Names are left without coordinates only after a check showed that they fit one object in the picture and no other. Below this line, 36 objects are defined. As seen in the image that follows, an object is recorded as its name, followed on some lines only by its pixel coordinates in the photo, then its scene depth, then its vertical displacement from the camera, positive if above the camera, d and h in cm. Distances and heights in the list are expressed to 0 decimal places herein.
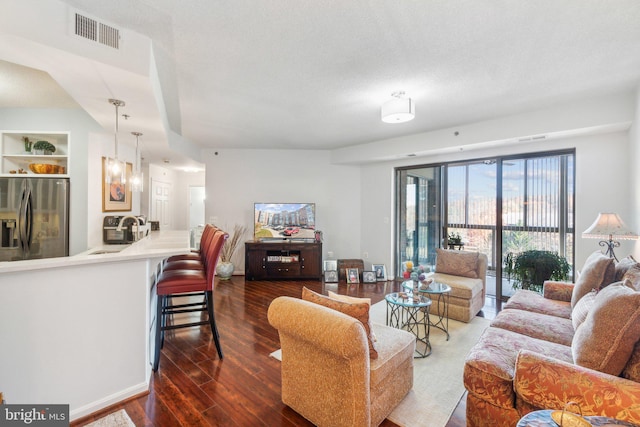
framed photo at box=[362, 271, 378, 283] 538 -123
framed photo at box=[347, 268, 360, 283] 536 -120
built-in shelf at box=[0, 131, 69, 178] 351 +71
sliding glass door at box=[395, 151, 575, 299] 396 +9
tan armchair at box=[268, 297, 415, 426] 150 -94
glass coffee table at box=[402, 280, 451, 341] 298 -106
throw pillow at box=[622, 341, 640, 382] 137 -76
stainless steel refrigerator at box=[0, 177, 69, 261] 336 -7
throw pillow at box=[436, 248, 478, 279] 387 -70
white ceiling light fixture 298 +112
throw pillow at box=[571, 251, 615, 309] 234 -53
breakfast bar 167 -78
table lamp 272 -16
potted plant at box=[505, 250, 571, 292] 370 -73
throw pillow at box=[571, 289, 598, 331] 202 -71
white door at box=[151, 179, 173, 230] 642 +21
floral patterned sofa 131 -83
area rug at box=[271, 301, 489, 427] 188 -135
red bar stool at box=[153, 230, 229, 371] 244 -65
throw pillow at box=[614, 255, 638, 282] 222 -43
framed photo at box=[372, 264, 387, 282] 554 -117
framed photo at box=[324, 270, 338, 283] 543 -123
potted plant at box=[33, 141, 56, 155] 350 +80
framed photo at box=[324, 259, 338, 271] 550 -103
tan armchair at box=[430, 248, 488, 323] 345 -88
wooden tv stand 544 -92
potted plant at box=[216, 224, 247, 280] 543 -81
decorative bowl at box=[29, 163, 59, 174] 348 +54
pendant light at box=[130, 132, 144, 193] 316 +35
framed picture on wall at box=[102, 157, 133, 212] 376 +23
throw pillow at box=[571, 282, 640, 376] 139 -62
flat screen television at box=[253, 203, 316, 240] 571 -18
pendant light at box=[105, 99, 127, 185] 243 +39
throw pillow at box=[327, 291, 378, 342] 189 -61
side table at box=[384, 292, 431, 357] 266 -123
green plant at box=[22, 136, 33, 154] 360 +87
